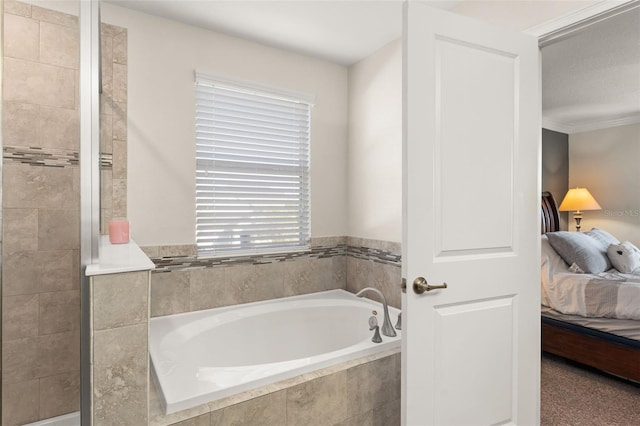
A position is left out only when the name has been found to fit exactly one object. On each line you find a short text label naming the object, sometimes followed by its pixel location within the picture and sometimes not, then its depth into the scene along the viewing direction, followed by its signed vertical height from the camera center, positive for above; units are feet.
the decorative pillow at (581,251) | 10.18 -1.11
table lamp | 14.40 +0.46
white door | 4.97 -0.13
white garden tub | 4.95 -2.42
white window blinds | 8.61 +1.08
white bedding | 8.79 -2.04
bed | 8.39 -3.21
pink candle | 5.86 -0.34
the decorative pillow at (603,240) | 10.89 -0.89
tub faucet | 6.82 -2.20
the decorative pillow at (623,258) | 10.48 -1.32
